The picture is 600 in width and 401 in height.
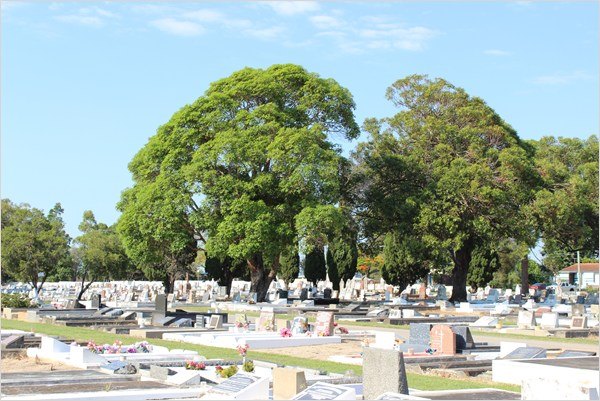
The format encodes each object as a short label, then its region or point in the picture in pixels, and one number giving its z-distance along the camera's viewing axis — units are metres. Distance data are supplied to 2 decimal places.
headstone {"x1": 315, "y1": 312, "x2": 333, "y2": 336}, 27.23
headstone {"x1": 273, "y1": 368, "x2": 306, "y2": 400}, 13.51
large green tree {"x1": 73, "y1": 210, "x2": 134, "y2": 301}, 65.78
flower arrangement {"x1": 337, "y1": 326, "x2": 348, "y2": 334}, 29.19
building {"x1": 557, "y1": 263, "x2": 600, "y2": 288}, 104.34
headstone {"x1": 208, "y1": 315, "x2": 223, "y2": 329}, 30.77
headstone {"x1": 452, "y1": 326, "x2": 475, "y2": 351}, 22.42
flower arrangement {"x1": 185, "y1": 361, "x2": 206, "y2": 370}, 17.39
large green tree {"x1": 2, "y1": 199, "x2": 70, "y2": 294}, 59.28
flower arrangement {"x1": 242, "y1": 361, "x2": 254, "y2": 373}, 16.64
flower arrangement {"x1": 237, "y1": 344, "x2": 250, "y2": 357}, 18.36
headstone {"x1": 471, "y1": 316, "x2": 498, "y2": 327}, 33.66
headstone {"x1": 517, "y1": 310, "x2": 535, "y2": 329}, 32.75
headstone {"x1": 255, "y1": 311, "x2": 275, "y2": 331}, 28.77
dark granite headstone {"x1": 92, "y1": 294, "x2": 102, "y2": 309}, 45.28
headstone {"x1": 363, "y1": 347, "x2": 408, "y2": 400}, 12.62
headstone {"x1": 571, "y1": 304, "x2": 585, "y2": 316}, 38.52
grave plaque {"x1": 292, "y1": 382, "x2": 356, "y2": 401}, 11.95
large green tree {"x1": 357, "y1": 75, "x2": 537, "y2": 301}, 47.75
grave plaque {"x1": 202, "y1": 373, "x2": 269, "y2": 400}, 13.33
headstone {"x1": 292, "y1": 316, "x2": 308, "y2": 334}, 27.27
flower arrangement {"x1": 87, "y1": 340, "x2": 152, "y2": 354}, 21.11
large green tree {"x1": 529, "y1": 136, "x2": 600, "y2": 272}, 47.00
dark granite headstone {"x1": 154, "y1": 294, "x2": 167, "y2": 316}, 32.78
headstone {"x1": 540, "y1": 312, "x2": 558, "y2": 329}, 32.38
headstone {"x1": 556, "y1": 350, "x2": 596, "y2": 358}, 19.88
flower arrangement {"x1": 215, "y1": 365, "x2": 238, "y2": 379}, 15.76
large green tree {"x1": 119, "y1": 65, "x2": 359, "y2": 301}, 44.97
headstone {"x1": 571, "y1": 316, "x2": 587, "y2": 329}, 32.38
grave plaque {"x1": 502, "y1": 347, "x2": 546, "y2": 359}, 18.80
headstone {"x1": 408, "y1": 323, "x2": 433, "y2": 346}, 22.36
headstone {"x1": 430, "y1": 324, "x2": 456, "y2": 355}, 21.92
